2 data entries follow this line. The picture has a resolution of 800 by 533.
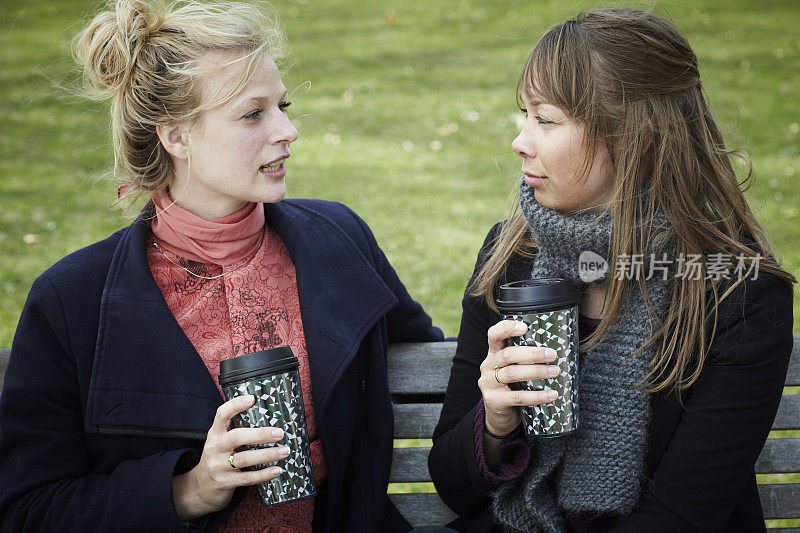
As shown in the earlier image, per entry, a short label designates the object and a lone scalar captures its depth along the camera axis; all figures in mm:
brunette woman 2277
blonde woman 2352
